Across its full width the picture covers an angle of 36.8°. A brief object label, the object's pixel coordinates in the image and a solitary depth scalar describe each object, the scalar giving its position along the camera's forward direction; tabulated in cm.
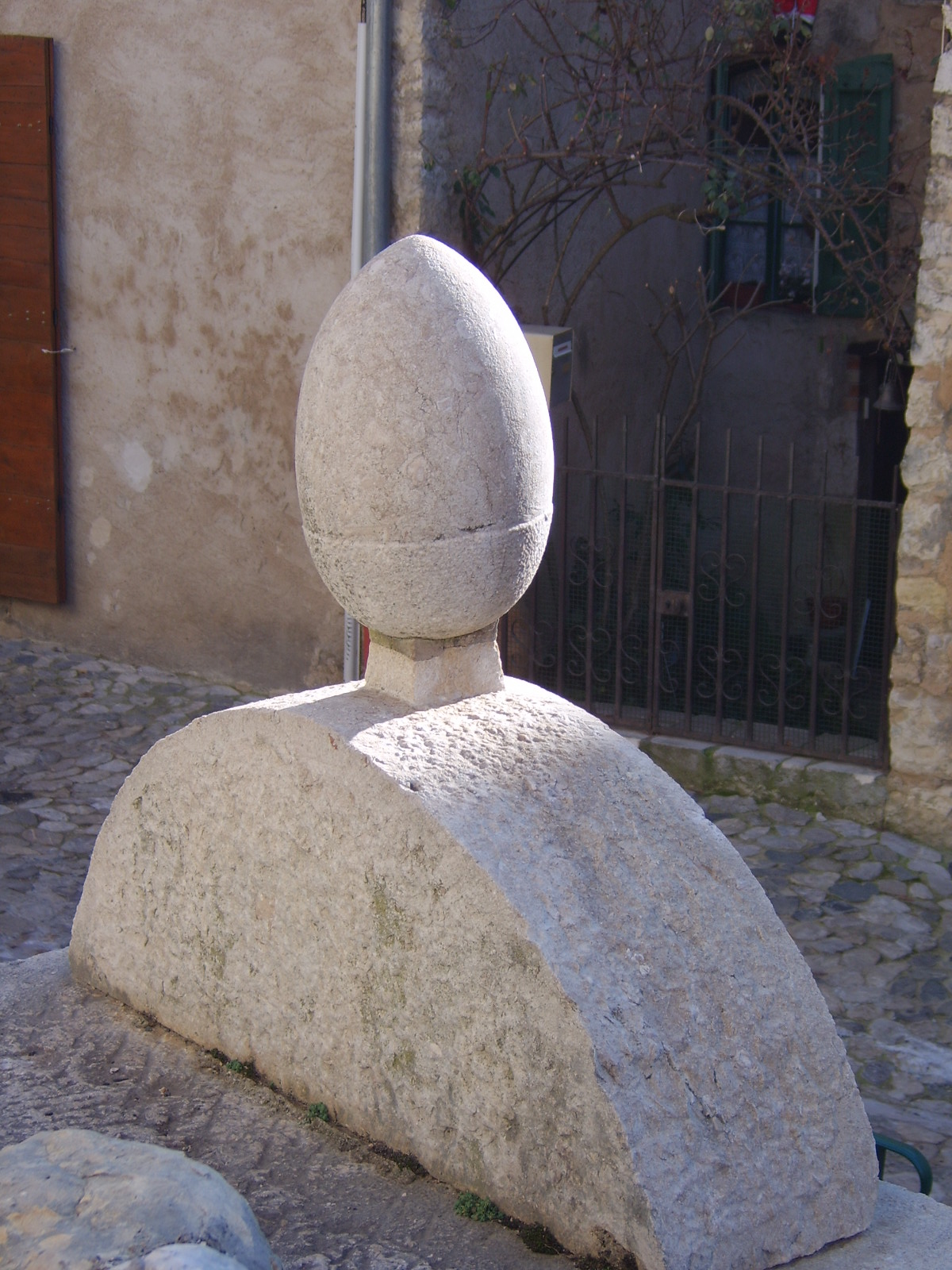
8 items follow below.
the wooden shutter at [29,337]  661
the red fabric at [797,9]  734
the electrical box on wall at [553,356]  577
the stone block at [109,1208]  181
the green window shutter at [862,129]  749
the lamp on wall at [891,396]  680
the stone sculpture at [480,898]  218
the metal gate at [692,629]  547
